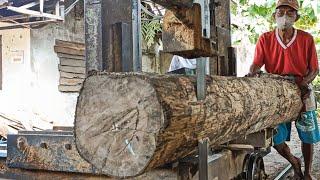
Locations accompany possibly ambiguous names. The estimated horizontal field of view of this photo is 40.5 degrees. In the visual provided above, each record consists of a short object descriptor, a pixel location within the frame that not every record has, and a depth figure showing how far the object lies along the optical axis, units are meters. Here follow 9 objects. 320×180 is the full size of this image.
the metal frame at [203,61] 2.09
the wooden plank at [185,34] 2.05
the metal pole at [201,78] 2.16
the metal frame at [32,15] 7.71
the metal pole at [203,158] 2.13
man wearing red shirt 4.69
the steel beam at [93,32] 2.60
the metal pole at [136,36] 2.59
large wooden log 1.86
